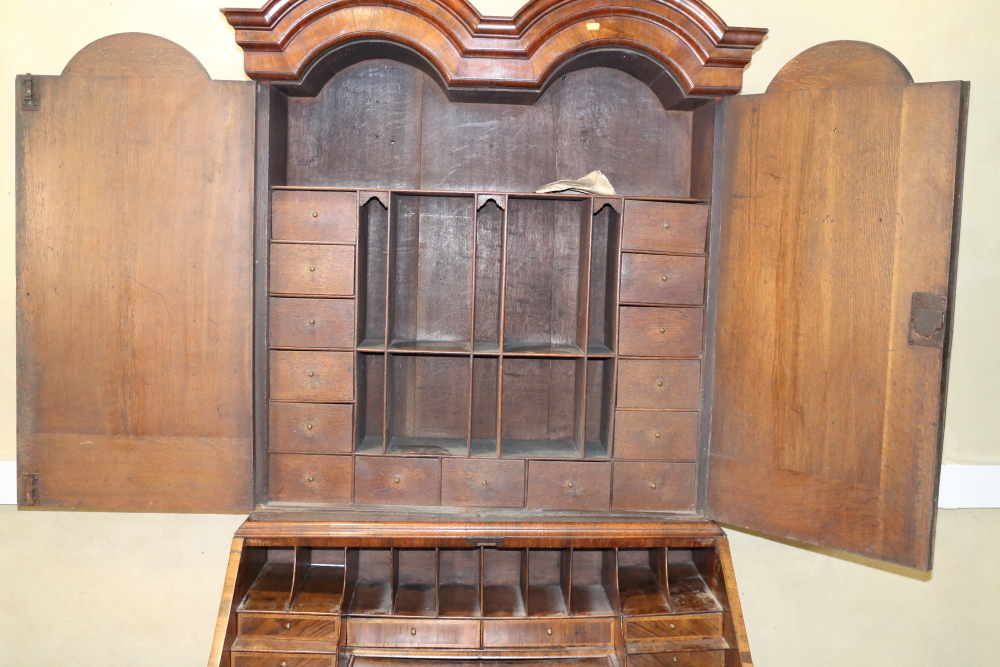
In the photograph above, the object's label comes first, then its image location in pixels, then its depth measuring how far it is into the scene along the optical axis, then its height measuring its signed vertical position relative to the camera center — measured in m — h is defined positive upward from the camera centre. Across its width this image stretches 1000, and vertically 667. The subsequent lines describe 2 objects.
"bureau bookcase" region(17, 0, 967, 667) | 1.69 -0.09
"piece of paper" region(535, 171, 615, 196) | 1.97 +0.35
